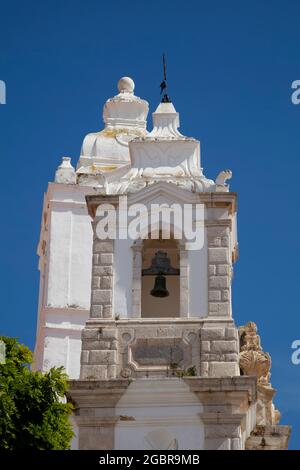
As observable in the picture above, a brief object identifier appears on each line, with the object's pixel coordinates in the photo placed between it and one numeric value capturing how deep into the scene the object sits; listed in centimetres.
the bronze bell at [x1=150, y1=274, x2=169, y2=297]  3453
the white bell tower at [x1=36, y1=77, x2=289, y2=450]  3266
